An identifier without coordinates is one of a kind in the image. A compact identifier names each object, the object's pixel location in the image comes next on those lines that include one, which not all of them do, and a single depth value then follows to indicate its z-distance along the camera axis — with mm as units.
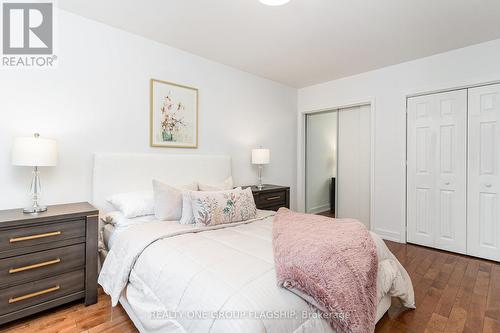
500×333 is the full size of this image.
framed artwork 2850
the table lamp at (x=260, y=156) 3652
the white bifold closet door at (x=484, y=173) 2842
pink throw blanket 1196
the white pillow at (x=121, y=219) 2172
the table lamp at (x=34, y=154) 1868
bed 1100
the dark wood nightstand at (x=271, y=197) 3365
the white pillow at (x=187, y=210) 2161
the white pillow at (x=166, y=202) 2230
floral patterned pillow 2100
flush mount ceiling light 2055
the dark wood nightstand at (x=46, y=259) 1704
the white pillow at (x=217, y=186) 2598
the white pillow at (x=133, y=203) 2252
